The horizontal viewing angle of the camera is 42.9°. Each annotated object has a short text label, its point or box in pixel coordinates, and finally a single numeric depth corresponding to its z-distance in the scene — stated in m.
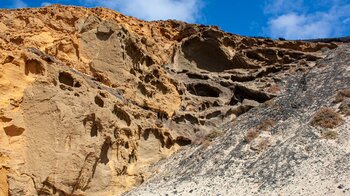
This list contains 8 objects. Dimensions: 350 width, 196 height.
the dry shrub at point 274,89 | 22.09
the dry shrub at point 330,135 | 15.54
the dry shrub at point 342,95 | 18.06
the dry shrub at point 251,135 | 17.11
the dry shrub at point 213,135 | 18.86
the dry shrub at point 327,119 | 16.41
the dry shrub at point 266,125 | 17.67
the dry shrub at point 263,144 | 16.36
